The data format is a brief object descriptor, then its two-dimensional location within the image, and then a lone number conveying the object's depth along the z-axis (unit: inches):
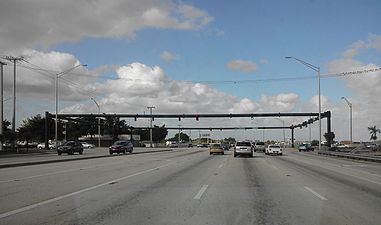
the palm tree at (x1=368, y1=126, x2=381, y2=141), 7253.9
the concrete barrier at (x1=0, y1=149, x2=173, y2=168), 1164.9
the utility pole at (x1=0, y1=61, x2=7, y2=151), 2566.4
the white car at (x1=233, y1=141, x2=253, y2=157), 1909.4
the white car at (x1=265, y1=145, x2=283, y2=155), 2327.8
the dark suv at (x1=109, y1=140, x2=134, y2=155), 2309.3
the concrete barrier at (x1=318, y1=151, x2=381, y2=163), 1546.4
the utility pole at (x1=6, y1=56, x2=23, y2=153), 2596.0
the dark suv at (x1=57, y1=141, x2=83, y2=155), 2262.6
